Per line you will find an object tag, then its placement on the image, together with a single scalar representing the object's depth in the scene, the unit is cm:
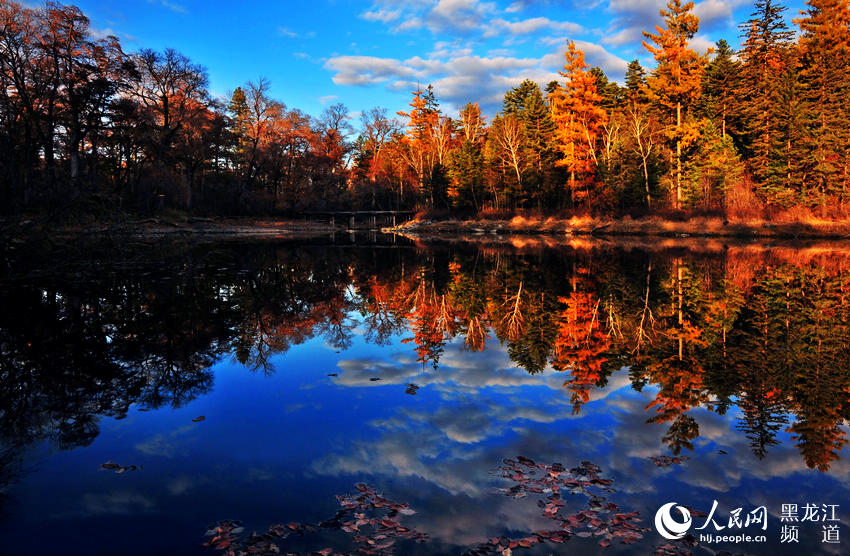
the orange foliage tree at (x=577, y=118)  4781
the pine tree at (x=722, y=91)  4800
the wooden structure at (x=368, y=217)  6499
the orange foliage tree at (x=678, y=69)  4112
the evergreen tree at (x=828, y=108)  3738
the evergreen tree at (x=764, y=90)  4184
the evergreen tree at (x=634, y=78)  5888
